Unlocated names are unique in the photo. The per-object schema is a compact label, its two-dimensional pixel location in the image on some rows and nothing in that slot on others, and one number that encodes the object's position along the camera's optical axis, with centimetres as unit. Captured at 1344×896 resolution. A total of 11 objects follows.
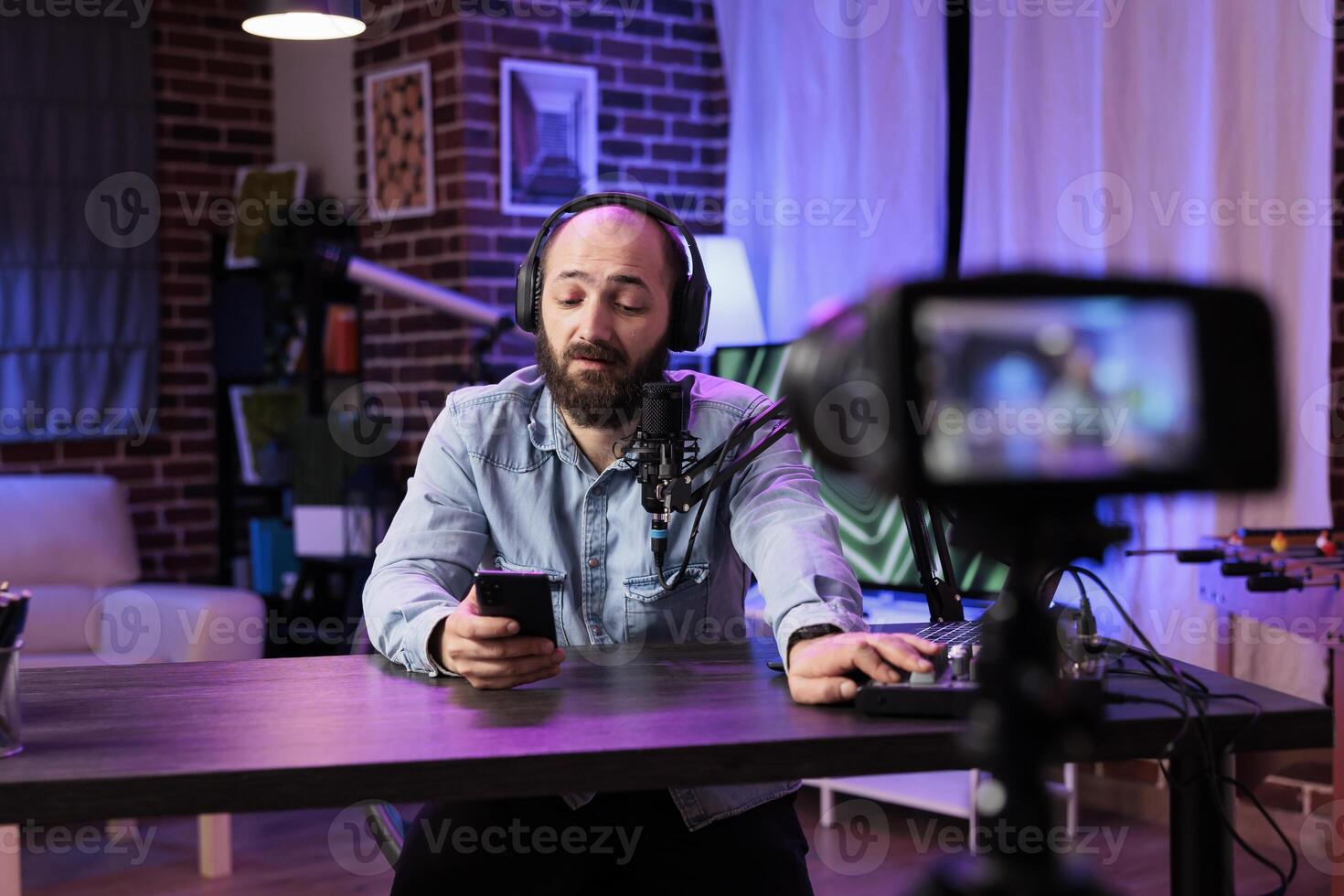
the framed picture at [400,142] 415
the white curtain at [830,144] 378
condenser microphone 150
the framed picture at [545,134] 406
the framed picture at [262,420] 480
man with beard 158
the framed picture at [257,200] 477
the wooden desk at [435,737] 111
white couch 351
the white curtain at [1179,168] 291
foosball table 219
